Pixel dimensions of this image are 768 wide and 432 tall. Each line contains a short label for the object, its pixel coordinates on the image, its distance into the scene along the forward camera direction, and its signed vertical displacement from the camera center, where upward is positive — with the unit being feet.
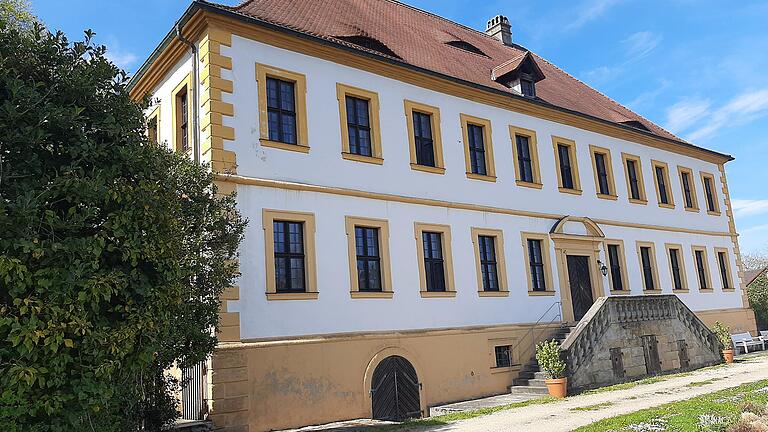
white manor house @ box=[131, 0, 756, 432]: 46.57 +13.32
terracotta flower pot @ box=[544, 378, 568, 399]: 53.72 -3.47
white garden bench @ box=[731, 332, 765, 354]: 89.92 -1.62
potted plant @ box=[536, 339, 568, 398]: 53.83 -1.97
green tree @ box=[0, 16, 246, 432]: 22.93 +5.26
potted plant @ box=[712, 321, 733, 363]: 75.97 -1.11
